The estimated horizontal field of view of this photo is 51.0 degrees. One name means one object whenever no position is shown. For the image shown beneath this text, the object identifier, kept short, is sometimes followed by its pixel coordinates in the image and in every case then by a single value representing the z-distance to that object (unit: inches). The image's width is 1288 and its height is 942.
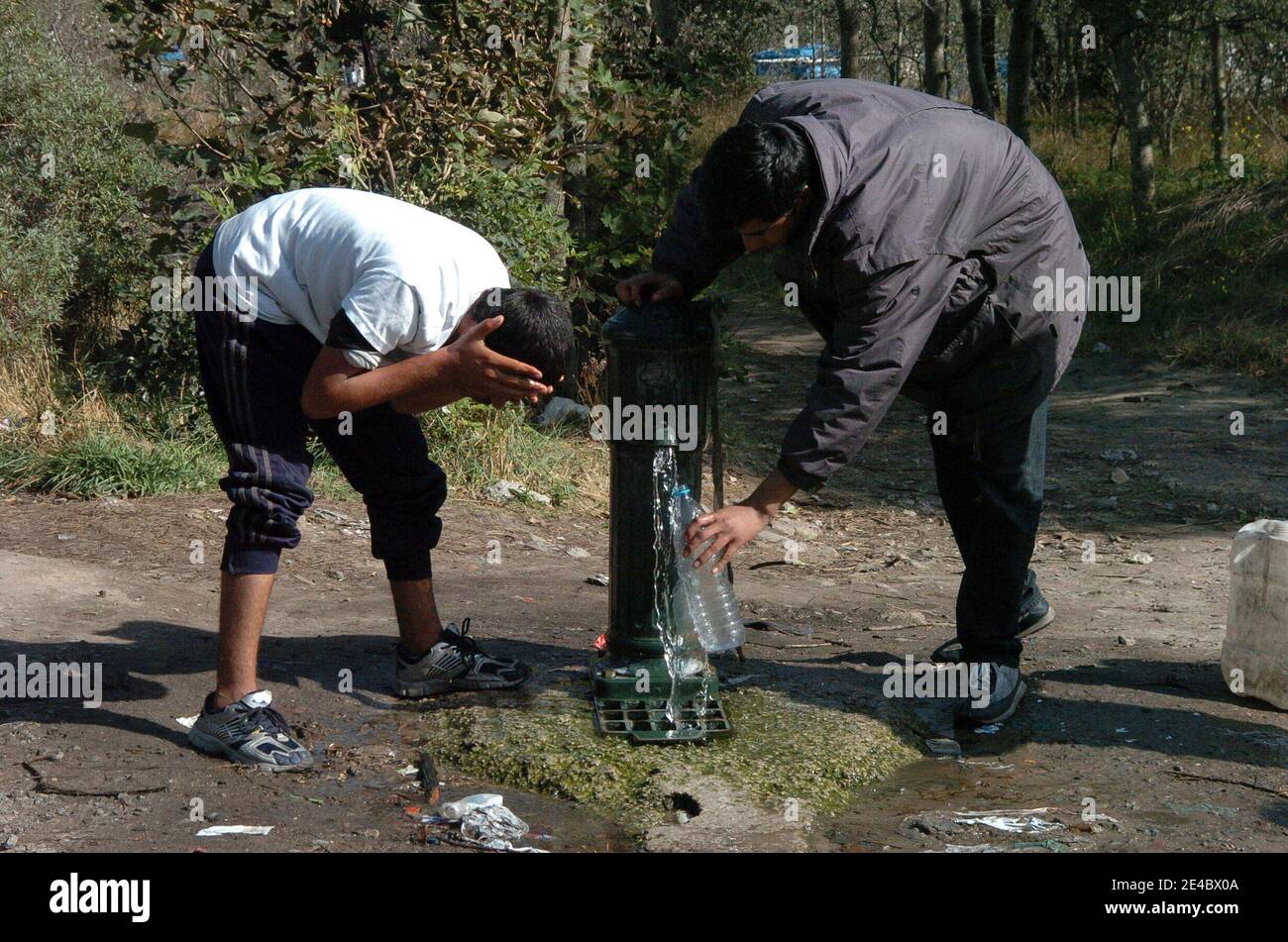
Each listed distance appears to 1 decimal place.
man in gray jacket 124.8
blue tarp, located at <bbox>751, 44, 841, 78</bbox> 1040.5
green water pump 150.3
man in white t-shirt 128.2
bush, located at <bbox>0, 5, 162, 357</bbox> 323.6
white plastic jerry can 162.2
